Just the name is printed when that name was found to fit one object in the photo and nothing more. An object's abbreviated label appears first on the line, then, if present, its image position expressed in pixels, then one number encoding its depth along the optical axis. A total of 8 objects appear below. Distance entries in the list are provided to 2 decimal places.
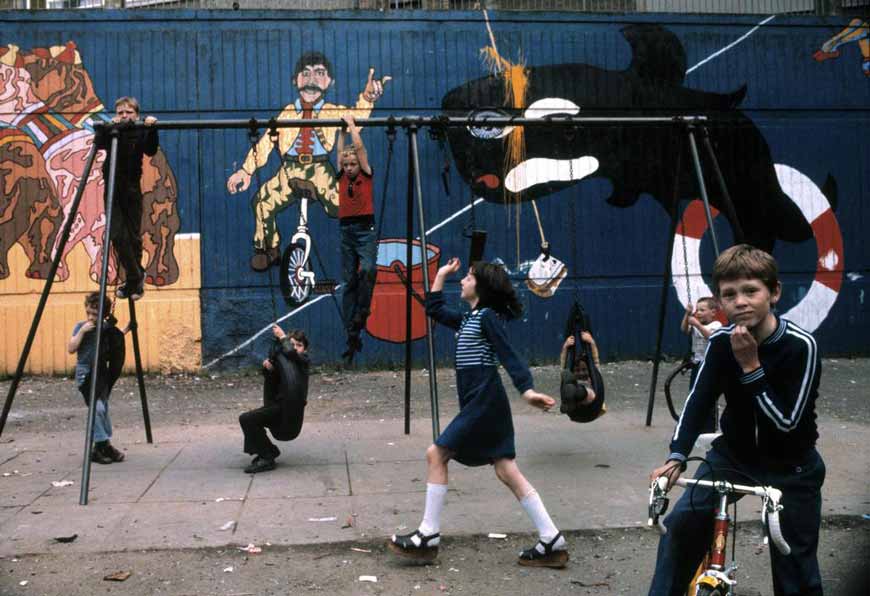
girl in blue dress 5.04
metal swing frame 7.02
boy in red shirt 7.62
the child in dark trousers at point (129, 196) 7.49
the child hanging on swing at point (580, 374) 6.77
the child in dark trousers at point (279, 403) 6.92
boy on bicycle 3.07
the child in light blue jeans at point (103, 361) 7.49
